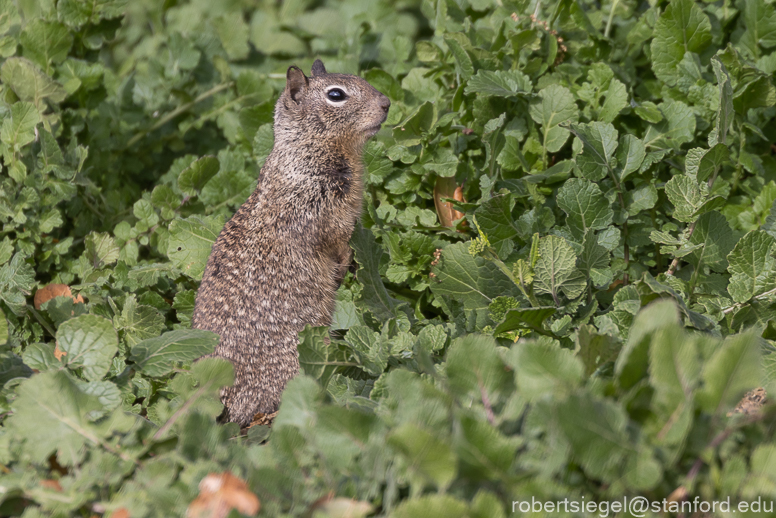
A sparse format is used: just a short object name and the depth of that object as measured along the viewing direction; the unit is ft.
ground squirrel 23.04
